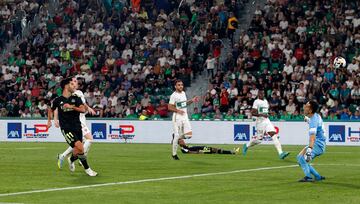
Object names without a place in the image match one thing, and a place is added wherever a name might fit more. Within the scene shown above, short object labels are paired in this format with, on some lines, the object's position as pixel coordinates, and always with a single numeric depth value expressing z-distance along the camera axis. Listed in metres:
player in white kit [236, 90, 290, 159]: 31.34
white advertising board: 40.09
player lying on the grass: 32.97
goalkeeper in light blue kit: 20.09
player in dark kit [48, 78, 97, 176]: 22.06
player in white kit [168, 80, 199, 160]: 29.91
